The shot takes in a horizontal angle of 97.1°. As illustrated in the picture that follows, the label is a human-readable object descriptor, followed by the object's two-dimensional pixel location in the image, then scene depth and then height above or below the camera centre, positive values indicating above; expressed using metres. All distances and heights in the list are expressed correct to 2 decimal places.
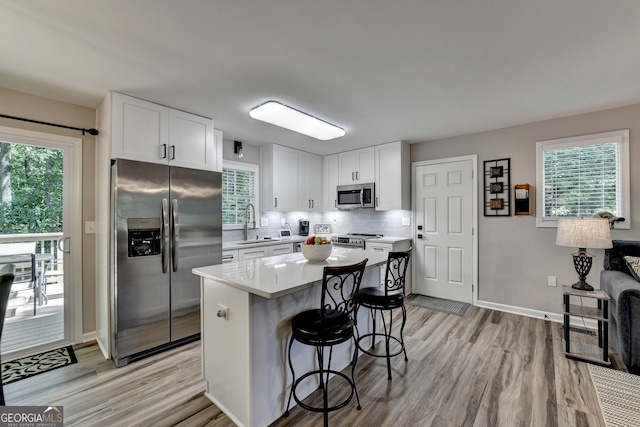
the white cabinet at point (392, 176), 4.34 +0.59
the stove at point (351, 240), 4.45 -0.43
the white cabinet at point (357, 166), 4.69 +0.82
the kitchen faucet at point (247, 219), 4.38 -0.09
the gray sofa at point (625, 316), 2.17 -0.82
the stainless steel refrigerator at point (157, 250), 2.51 -0.36
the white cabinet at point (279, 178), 4.50 +0.58
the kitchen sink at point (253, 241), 3.98 -0.41
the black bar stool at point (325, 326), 1.64 -0.68
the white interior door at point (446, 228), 4.00 -0.22
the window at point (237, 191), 4.24 +0.35
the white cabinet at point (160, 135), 2.59 +0.80
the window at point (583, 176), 3.04 +0.42
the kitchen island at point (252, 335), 1.67 -0.78
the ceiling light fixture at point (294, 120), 2.73 +0.99
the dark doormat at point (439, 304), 3.78 -1.29
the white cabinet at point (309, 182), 4.94 +0.58
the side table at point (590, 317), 2.41 -0.89
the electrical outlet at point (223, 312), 1.80 -0.63
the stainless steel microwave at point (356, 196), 4.65 +0.30
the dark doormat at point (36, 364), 2.31 -1.32
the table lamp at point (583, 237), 2.51 -0.22
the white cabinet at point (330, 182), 5.18 +0.59
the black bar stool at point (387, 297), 2.21 -0.67
